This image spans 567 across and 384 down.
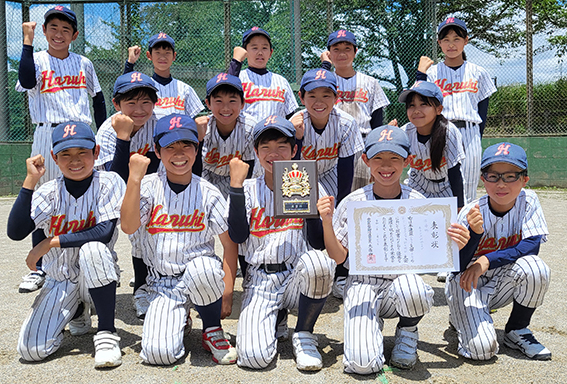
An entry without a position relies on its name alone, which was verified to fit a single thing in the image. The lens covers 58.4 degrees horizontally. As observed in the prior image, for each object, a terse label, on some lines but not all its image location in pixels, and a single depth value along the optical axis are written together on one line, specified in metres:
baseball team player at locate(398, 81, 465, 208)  3.80
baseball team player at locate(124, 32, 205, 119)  4.52
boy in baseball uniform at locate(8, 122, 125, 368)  2.82
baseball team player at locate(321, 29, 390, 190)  4.63
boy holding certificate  2.65
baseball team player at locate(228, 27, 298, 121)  4.51
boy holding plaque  2.76
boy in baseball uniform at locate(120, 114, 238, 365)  2.80
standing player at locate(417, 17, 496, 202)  4.53
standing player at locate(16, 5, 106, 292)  4.32
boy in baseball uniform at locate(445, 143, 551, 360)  2.81
